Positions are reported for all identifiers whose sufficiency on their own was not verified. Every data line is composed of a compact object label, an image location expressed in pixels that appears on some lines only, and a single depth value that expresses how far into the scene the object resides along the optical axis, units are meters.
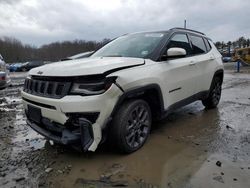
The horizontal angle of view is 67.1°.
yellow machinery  19.05
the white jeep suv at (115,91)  2.23
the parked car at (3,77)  4.68
